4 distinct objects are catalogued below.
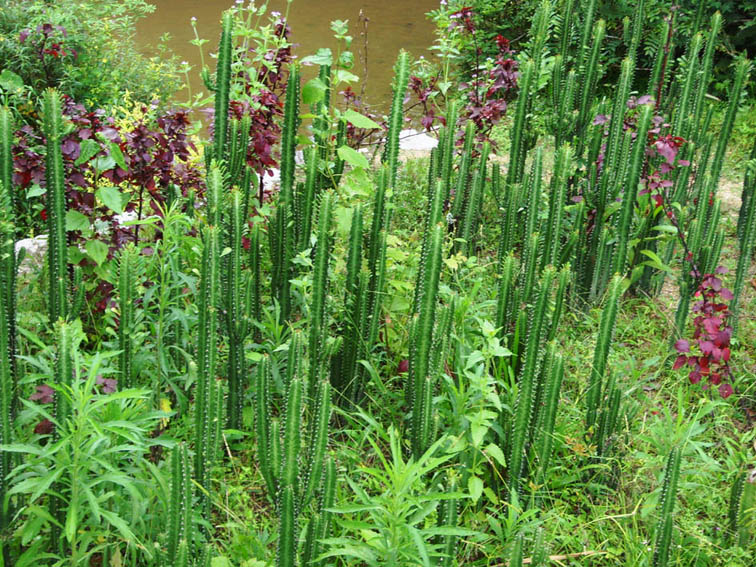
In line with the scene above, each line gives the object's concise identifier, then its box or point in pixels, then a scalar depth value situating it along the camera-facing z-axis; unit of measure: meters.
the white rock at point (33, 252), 3.83
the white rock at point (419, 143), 6.69
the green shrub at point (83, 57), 6.42
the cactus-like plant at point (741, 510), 2.70
